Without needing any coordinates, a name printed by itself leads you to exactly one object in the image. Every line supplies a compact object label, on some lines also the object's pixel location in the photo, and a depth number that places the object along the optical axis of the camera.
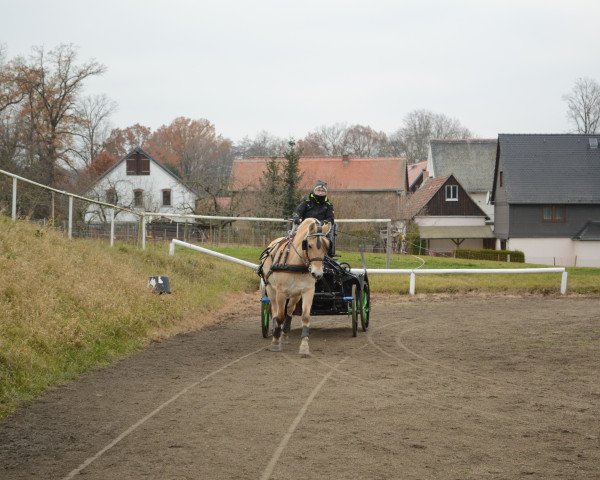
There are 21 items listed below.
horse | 11.50
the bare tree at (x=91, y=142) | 61.14
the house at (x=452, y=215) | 60.03
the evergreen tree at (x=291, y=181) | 43.31
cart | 12.98
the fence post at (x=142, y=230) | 20.20
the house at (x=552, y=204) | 53.62
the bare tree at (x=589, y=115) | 80.19
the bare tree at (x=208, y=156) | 76.50
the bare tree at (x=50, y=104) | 47.62
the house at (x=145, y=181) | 57.75
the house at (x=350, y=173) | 62.41
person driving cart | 12.84
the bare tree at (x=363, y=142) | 93.04
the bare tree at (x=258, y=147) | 89.69
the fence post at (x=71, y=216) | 17.03
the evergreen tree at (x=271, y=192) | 41.19
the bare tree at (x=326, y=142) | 89.88
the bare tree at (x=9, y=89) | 46.66
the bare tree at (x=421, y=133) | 96.38
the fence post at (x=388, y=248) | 25.23
